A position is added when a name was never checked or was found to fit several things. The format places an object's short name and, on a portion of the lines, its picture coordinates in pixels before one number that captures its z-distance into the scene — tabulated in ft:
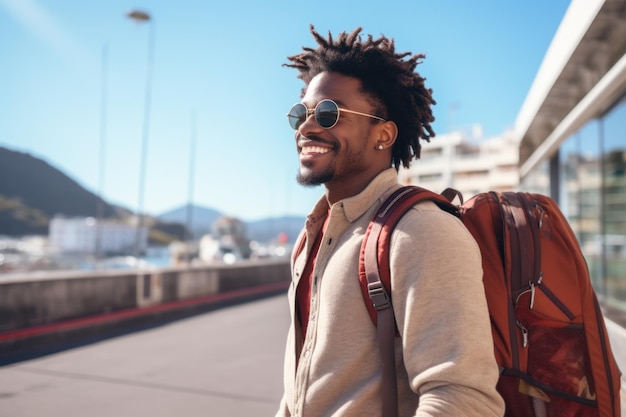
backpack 4.91
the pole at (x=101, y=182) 57.34
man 4.31
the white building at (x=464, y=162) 286.87
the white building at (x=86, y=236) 467.11
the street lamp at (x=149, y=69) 66.28
